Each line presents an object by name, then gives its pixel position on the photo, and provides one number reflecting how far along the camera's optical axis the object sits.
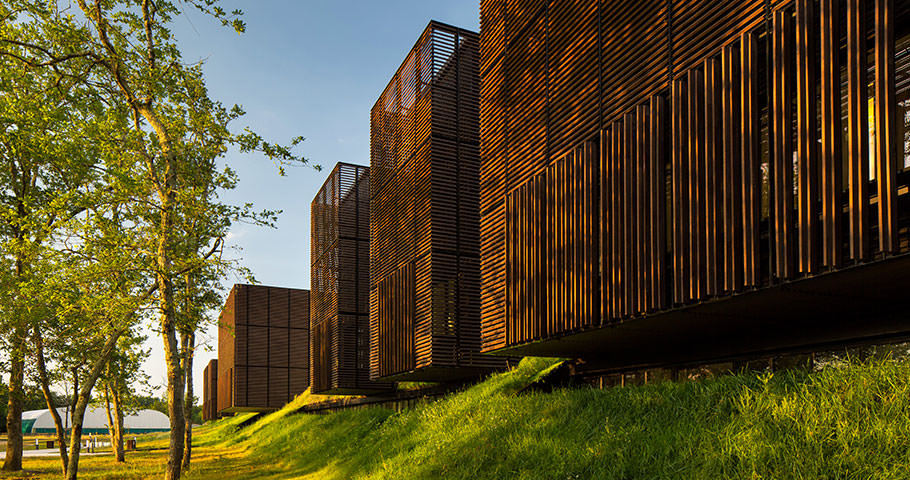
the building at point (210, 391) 61.59
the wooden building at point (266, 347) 38.75
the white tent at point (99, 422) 70.06
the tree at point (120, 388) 18.41
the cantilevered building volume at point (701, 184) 5.18
